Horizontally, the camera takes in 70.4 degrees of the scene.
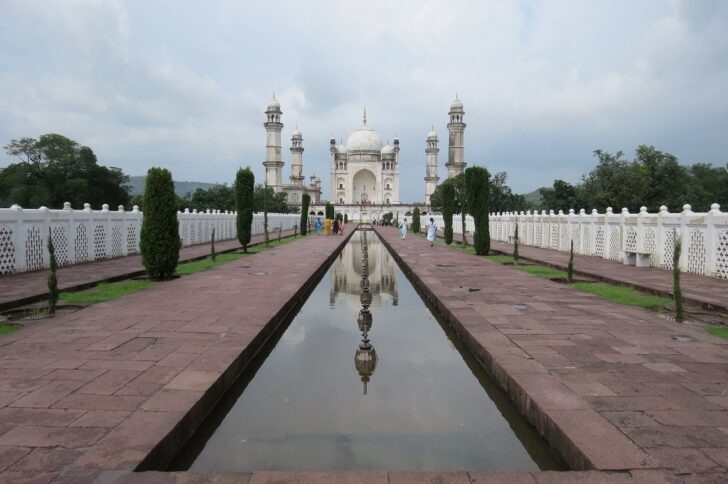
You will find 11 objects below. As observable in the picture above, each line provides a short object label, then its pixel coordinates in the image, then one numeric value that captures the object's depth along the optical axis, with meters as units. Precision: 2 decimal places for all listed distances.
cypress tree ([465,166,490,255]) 14.84
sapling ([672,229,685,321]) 5.29
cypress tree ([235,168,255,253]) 15.50
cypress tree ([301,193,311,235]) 28.14
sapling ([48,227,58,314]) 5.70
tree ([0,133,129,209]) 34.34
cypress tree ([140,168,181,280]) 8.60
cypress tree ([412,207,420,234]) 33.11
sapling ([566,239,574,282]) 8.46
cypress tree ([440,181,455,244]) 20.78
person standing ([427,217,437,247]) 19.36
